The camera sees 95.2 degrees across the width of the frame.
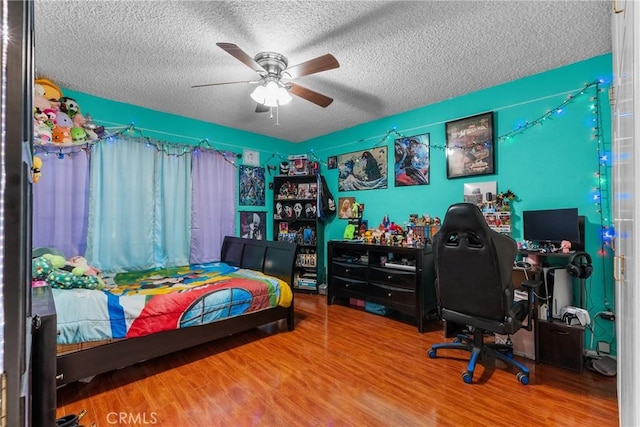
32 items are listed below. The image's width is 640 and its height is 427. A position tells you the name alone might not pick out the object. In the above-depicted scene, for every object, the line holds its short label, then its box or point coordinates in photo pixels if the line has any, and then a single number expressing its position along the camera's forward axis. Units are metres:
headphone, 2.19
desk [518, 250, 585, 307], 2.35
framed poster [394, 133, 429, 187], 3.68
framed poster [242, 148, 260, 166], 4.67
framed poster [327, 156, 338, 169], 4.75
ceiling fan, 2.18
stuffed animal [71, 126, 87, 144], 3.12
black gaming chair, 2.00
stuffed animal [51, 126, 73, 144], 2.96
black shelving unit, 4.69
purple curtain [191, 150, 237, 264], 4.09
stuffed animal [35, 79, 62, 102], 2.79
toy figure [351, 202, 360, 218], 4.41
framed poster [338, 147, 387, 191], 4.15
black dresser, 3.15
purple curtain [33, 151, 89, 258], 2.98
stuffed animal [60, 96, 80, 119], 3.04
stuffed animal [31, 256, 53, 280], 2.14
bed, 0.91
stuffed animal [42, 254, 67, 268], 2.31
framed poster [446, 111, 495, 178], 3.12
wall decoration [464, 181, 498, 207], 3.09
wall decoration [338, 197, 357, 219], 4.52
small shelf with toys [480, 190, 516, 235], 2.96
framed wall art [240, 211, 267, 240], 4.64
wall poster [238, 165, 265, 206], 4.62
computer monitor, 2.41
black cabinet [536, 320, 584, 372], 2.19
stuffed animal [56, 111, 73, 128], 2.99
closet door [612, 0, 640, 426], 0.79
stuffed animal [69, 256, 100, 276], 2.46
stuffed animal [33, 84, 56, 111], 2.76
